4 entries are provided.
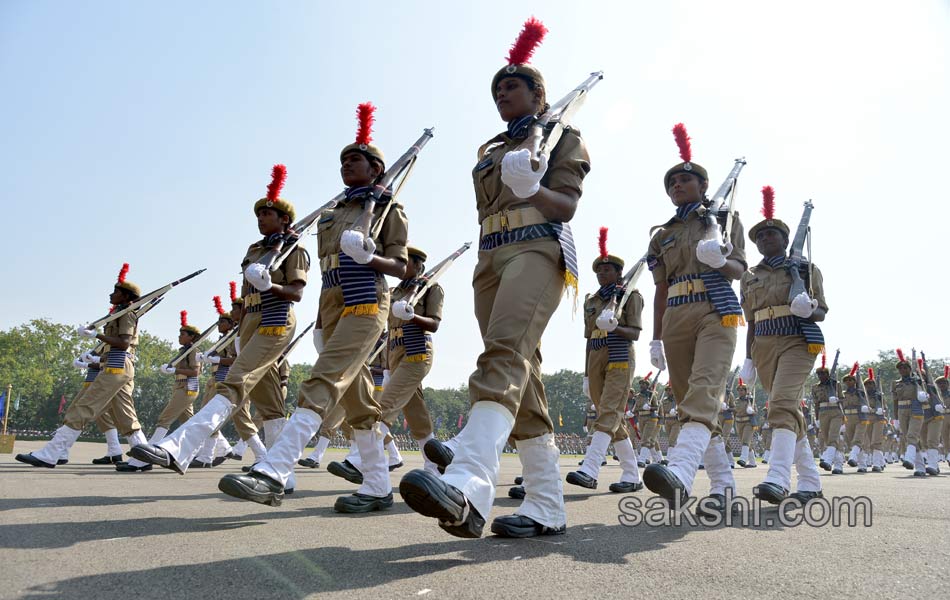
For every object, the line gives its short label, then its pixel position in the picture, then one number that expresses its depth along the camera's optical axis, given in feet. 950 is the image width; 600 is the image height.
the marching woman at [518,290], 9.02
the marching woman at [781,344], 17.72
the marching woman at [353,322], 12.98
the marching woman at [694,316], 14.55
